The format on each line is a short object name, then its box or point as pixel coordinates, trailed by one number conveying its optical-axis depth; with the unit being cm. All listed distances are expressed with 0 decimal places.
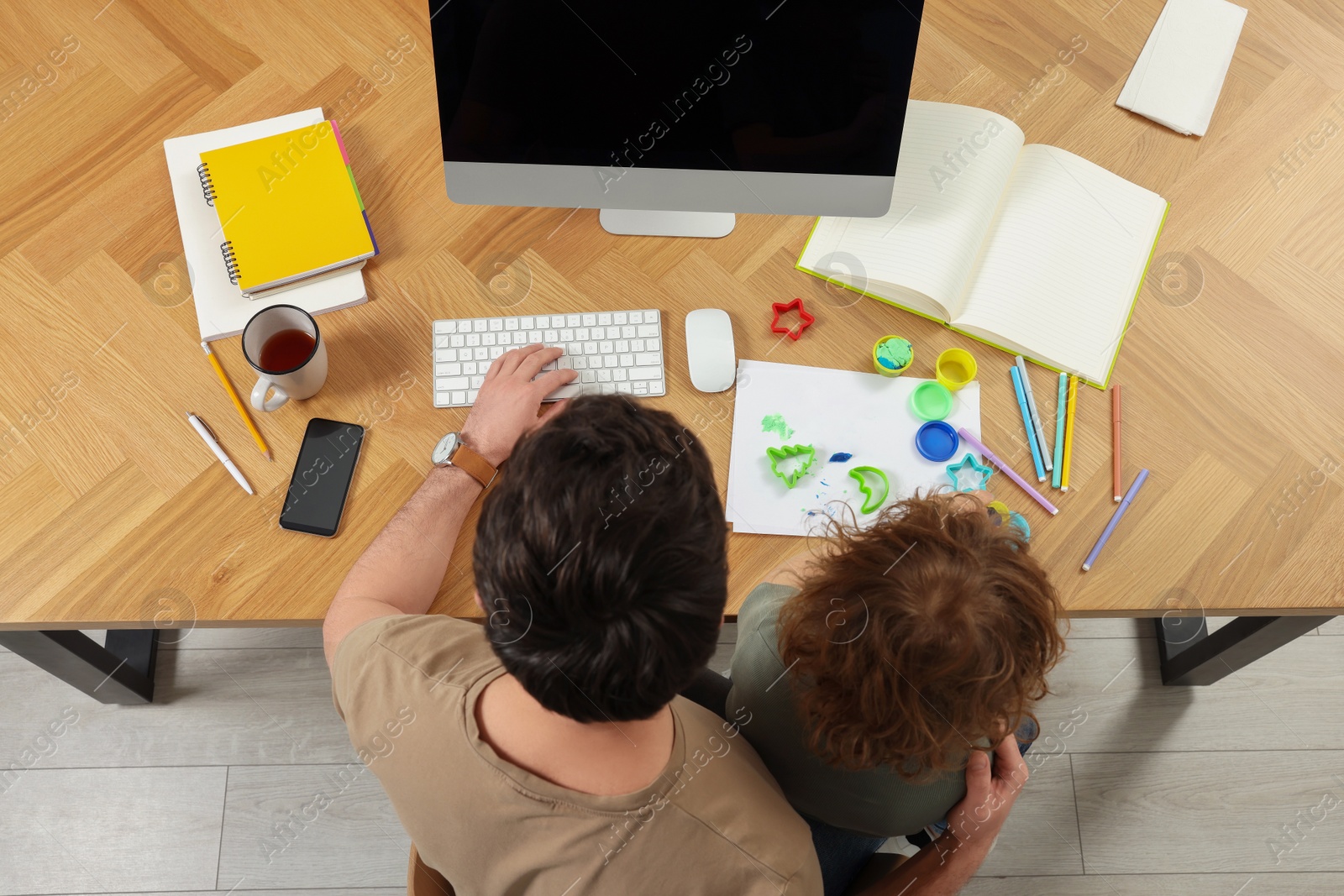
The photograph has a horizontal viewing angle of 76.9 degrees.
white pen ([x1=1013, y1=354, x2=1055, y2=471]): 113
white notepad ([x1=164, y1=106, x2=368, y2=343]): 118
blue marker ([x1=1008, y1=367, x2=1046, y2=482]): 113
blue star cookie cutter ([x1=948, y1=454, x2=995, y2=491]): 112
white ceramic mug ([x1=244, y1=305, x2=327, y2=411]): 109
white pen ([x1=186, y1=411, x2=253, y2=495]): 111
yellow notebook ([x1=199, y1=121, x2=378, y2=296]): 120
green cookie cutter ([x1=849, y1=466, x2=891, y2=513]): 111
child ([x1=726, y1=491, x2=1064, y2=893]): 84
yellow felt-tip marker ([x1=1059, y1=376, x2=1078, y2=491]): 113
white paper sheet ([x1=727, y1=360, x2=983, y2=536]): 111
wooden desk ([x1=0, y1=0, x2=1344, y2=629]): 109
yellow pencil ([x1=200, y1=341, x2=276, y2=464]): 112
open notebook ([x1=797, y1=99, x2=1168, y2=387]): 118
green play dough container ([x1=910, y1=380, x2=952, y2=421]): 115
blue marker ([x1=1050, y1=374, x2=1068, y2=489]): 112
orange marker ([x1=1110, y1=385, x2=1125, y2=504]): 112
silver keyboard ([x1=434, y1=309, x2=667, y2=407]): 116
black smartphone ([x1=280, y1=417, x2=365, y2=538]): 110
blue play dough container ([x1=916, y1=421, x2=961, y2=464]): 112
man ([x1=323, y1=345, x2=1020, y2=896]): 71
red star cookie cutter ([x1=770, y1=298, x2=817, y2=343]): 119
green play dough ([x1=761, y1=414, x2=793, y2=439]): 114
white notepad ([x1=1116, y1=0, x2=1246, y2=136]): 130
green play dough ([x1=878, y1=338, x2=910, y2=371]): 116
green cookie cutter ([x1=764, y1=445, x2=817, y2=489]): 112
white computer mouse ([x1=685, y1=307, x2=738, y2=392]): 115
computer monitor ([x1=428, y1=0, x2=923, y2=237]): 101
